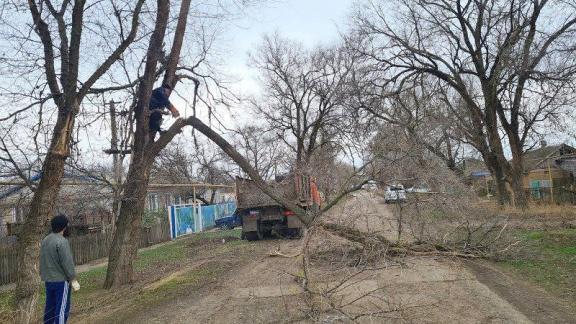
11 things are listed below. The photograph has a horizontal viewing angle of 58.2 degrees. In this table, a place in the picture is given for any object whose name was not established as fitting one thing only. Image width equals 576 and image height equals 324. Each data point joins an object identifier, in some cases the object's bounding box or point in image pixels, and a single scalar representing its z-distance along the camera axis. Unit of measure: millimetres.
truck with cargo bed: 18719
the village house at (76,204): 12703
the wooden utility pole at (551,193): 27388
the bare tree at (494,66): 20531
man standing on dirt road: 6727
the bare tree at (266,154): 40625
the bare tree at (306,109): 37219
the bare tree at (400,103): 22073
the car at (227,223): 30744
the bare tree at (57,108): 7547
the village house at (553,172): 29844
